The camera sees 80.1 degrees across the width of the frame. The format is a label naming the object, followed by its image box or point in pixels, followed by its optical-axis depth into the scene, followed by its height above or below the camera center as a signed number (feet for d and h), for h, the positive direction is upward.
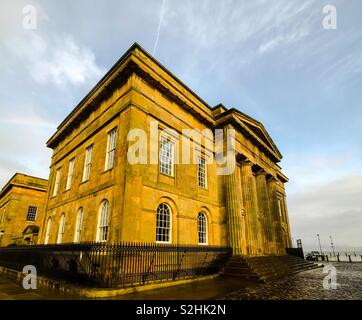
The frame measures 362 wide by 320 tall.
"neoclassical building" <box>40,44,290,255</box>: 35.58 +13.39
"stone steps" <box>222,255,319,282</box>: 37.87 -5.72
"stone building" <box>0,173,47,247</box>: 91.81 +13.98
